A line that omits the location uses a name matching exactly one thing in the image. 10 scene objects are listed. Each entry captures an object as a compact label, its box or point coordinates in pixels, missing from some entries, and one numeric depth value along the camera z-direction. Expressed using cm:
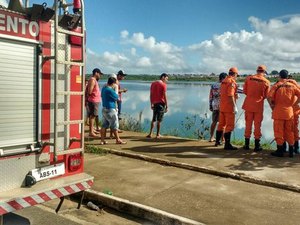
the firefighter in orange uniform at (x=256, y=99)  679
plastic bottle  448
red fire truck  309
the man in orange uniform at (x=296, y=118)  650
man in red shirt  799
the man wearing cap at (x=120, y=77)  845
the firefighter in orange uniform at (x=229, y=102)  692
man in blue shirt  713
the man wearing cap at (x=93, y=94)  805
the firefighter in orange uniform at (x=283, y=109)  634
